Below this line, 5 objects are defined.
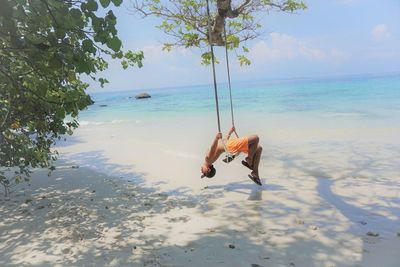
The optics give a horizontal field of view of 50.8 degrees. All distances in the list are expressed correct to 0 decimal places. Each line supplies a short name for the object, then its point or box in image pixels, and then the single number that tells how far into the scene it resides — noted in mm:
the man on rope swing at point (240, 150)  7438
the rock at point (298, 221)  5902
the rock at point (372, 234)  5324
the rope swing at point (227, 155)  7095
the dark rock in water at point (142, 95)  81894
